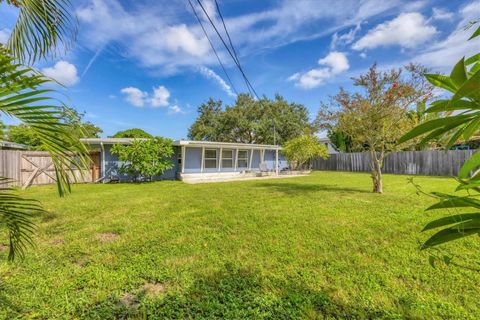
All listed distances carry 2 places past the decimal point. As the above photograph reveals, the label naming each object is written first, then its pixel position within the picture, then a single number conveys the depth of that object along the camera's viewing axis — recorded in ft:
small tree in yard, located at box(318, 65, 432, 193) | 24.14
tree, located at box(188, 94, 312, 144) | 83.97
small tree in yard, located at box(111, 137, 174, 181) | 42.57
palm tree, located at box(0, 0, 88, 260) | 4.09
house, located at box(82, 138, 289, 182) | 44.83
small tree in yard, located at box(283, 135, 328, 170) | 57.06
